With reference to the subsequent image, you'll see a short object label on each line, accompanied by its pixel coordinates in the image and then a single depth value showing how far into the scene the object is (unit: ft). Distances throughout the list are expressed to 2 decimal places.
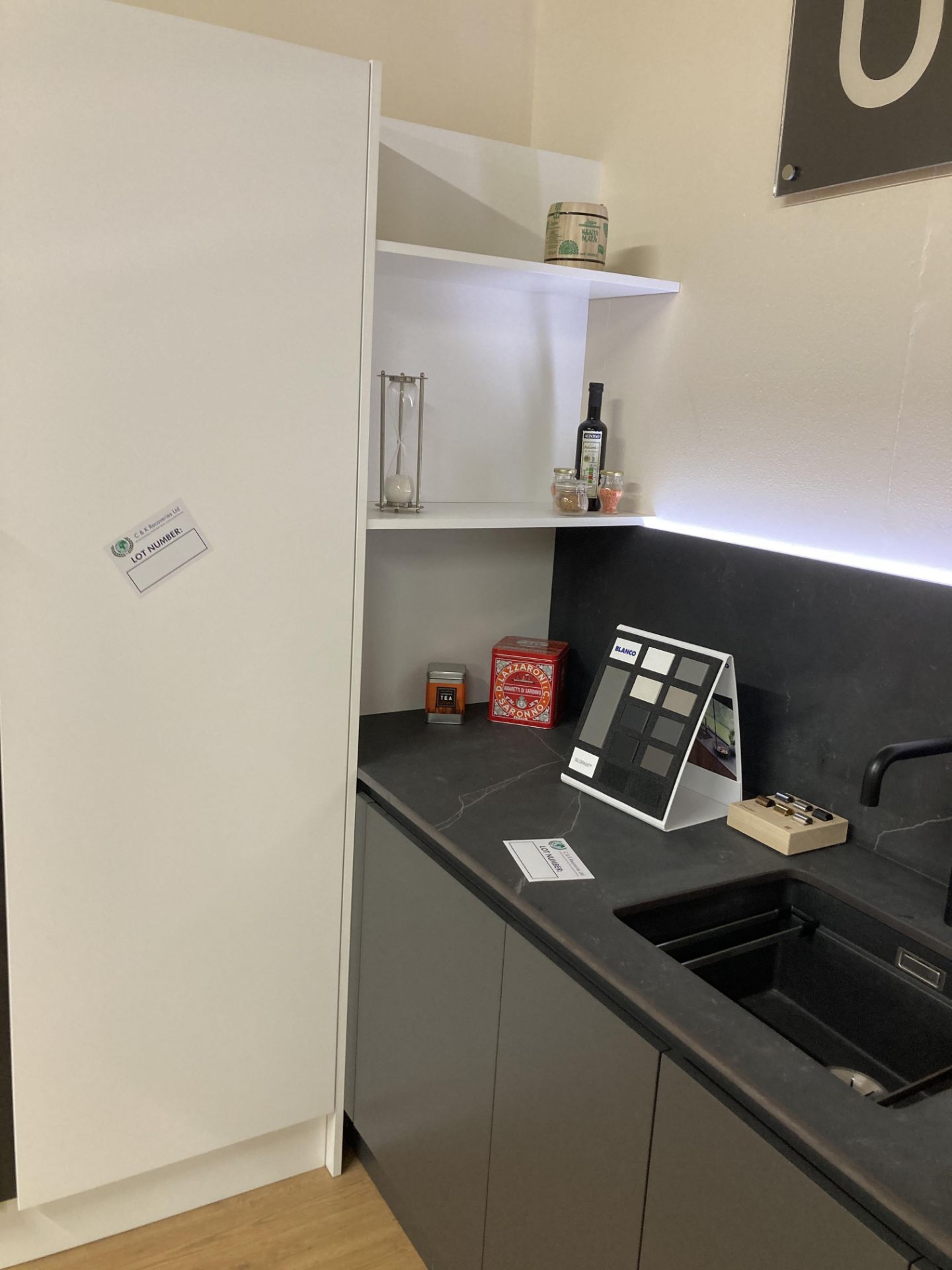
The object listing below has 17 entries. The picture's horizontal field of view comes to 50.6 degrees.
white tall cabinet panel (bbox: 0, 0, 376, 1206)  5.09
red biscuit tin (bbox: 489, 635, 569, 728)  7.58
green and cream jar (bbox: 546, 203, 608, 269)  6.68
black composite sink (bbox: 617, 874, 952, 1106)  4.85
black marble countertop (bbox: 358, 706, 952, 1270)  3.33
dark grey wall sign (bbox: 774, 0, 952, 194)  5.00
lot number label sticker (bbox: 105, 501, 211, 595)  5.53
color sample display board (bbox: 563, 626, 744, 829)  5.96
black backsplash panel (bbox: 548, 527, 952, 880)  5.27
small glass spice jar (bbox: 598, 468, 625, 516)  7.22
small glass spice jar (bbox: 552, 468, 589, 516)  7.18
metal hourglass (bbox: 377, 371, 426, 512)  7.11
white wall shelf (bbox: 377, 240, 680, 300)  6.15
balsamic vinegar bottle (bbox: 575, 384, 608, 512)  7.20
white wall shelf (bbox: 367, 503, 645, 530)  6.26
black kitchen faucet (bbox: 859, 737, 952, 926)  4.54
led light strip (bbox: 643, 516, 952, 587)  5.26
